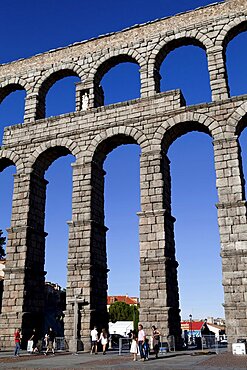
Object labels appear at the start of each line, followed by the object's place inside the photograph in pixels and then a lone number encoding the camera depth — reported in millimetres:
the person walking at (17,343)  18859
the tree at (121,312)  73062
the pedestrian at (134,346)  15909
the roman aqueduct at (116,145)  19828
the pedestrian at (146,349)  15749
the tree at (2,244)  45116
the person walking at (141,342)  15717
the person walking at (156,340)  16970
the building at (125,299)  99762
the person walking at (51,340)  20228
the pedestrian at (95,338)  19094
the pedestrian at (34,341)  20584
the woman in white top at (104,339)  18659
